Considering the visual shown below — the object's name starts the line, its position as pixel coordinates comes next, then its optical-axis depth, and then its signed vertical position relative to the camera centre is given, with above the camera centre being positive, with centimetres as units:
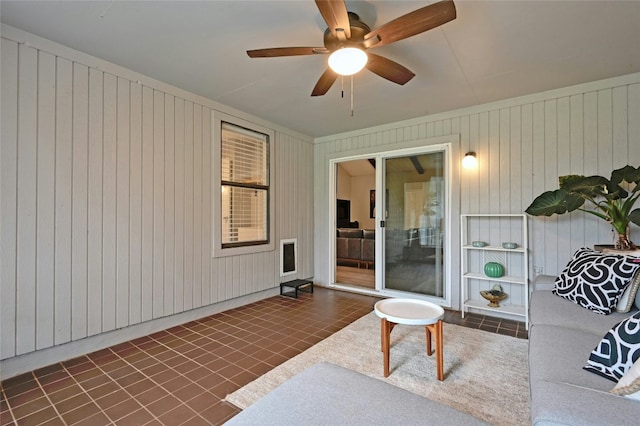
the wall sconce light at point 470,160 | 365 +68
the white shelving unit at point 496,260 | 329 -54
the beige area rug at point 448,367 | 187 -118
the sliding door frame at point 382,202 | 383 +19
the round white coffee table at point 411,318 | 206 -74
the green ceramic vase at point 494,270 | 338 -63
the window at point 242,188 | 369 +37
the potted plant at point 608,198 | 257 +16
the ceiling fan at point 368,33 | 161 +113
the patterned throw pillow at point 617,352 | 125 -60
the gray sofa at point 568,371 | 100 -70
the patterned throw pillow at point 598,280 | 207 -48
